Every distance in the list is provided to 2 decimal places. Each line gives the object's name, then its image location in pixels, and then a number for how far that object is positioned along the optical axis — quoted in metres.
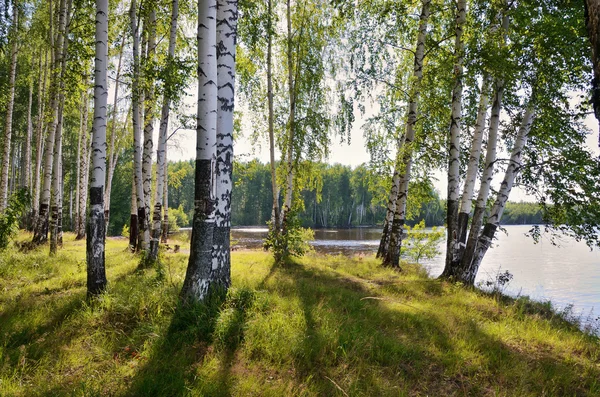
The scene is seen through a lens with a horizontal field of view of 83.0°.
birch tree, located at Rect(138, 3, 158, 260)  8.63
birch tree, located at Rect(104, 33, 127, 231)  16.40
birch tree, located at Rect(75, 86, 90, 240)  15.74
